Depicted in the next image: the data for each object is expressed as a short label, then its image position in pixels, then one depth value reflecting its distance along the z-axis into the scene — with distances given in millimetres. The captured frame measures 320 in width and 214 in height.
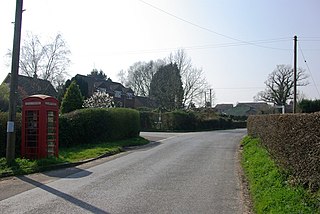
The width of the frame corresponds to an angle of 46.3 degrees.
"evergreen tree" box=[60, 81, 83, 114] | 31531
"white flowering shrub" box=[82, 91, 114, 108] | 44594
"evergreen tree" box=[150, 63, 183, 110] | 68512
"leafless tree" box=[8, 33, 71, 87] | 55094
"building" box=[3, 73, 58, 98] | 55888
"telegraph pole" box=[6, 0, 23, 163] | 13172
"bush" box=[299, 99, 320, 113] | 39266
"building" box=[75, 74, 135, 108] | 74875
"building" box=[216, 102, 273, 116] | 116312
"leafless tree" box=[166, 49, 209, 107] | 67938
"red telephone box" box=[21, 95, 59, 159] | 14820
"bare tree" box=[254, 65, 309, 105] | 76831
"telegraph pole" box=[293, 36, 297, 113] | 33866
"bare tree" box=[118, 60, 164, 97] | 84875
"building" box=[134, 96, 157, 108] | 85481
